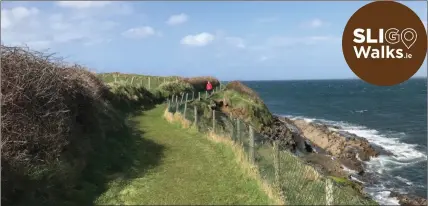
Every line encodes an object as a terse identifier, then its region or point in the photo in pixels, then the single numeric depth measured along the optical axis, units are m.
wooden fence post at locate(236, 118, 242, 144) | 17.18
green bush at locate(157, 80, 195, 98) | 49.12
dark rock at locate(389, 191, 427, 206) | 27.68
